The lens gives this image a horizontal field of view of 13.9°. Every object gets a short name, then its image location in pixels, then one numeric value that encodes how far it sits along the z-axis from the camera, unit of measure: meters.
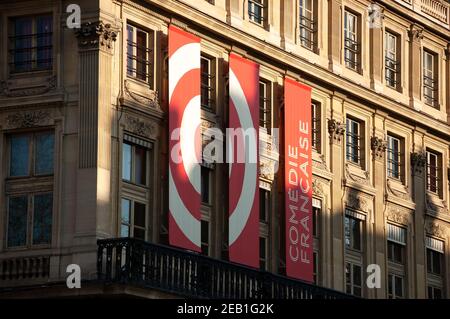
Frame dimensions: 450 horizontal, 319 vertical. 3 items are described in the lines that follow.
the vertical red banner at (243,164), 57.66
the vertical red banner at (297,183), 60.53
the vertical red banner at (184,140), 55.03
